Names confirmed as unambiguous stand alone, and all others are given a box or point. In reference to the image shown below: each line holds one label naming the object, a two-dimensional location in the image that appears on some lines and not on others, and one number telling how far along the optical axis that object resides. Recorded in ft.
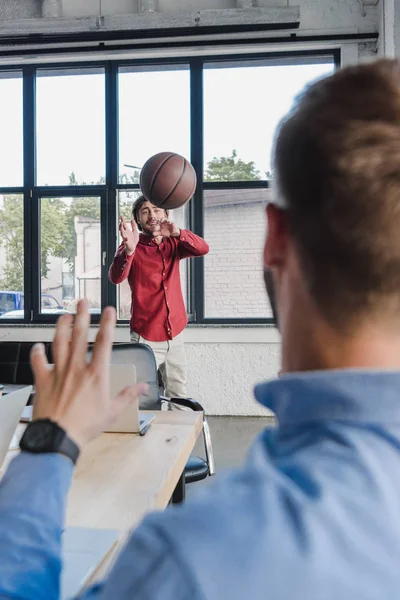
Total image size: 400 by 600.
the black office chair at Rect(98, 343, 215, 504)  7.44
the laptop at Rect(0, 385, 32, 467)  3.63
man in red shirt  11.43
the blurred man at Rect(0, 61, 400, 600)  1.11
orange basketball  10.59
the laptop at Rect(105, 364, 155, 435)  4.92
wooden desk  3.33
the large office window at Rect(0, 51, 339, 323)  15.26
